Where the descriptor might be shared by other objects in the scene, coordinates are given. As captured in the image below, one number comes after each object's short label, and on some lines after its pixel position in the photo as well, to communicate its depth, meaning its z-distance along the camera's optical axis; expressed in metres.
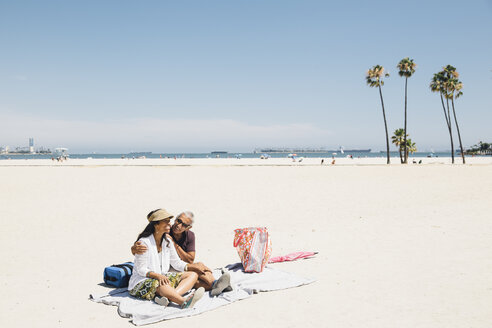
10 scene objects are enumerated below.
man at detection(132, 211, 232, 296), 5.30
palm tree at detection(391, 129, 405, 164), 55.69
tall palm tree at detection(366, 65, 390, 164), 51.25
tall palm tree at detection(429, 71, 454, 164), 50.75
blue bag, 5.76
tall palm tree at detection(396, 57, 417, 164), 49.22
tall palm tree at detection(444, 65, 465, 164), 50.09
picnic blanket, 4.68
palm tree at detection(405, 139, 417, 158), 56.70
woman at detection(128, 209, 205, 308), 4.96
